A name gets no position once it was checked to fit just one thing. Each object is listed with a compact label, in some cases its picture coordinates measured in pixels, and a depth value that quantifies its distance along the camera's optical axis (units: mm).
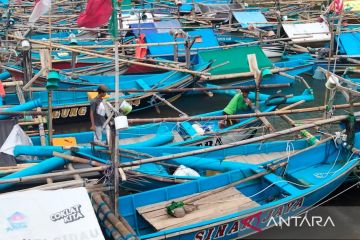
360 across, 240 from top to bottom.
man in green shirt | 13344
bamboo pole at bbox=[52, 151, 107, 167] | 9438
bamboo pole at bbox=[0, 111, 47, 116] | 11828
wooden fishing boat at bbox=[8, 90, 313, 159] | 12156
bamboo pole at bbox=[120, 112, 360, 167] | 8945
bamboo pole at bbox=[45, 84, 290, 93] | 13117
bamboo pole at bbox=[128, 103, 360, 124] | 10830
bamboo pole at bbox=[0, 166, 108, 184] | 8445
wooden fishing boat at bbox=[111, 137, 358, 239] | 9141
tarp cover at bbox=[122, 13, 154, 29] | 24291
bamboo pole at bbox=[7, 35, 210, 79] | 13906
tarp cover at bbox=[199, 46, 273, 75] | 18906
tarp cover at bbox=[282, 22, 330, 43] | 22906
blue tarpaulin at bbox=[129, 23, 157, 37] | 22266
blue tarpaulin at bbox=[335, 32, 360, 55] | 20734
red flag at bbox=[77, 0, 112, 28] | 8181
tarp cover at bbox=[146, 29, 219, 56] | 20641
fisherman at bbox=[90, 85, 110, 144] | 12109
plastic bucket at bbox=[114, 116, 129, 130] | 7727
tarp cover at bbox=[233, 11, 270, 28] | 25484
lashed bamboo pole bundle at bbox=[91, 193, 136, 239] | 7991
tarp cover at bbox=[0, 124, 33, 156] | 10391
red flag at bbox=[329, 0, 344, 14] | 16173
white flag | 9797
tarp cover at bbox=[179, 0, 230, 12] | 30625
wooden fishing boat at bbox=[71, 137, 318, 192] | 10016
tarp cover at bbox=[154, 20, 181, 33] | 22625
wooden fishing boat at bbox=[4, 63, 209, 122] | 16472
